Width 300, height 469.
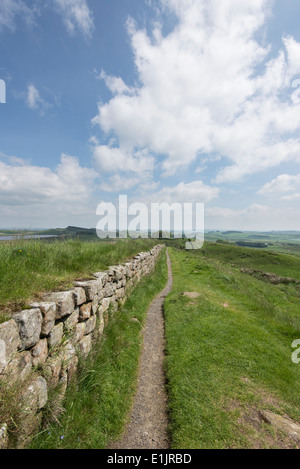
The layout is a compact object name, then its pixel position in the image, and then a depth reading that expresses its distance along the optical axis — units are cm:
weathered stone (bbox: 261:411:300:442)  377
